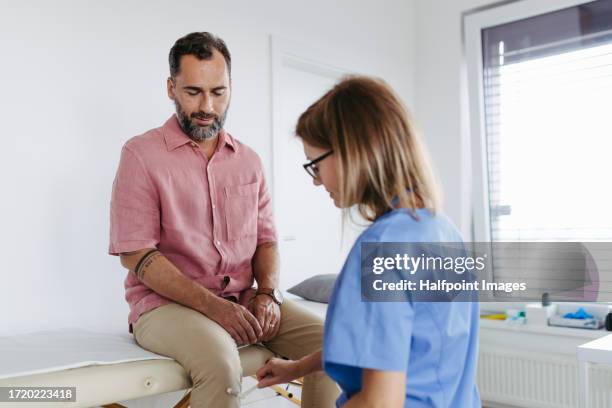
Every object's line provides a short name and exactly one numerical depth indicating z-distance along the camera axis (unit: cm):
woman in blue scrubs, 94
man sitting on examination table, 175
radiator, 297
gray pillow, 270
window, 323
